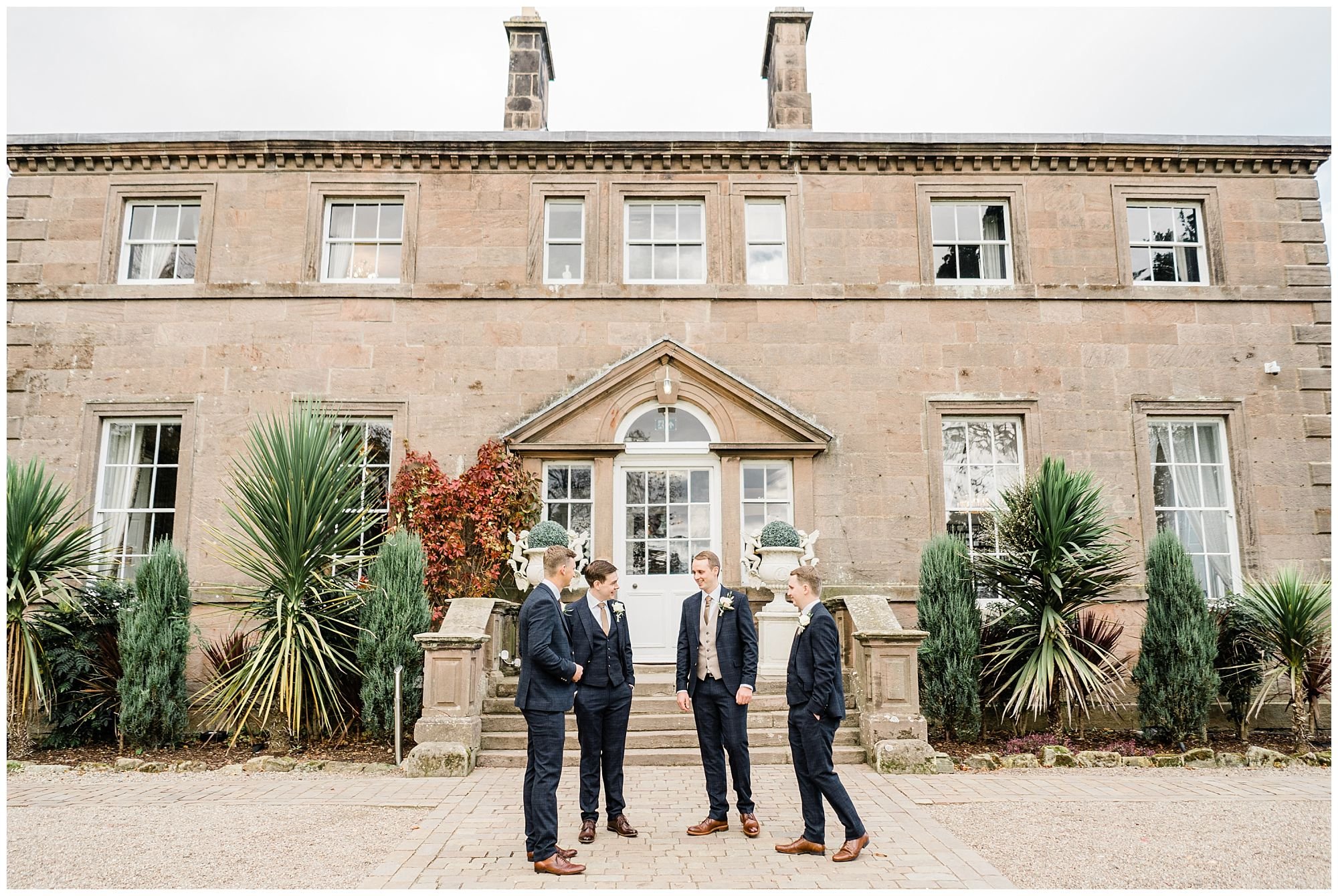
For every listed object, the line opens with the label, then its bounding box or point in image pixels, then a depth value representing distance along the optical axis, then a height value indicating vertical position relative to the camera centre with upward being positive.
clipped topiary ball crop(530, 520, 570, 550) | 9.77 +0.66
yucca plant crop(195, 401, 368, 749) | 8.55 +0.15
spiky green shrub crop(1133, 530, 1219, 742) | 8.99 -0.59
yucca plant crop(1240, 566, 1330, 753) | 8.94 -0.33
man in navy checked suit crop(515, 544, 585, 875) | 5.06 -0.57
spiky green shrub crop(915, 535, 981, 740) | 9.02 -0.59
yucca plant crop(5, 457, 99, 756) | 8.39 +0.21
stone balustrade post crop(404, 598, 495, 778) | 7.78 -0.98
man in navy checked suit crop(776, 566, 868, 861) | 5.20 -0.70
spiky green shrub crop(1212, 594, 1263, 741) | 9.69 -0.74
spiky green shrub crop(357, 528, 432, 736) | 8.75 -0.35
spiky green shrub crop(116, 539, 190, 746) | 8.93 -0.60
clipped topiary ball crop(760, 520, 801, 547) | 9.95 +0.66
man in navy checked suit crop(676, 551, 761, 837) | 5.83 -0.52
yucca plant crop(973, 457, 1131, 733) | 8.95 +0.09
